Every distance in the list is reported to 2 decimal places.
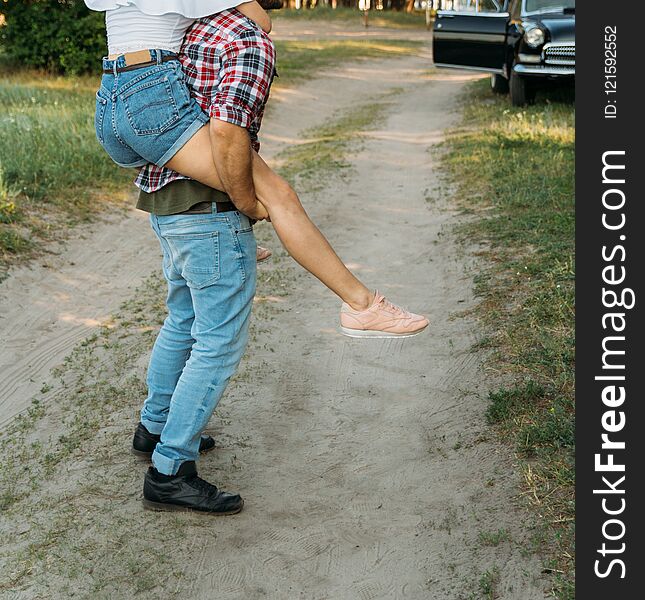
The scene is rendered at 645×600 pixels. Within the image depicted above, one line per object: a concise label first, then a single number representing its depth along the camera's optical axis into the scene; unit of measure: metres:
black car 12.11
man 3.00
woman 3.01
